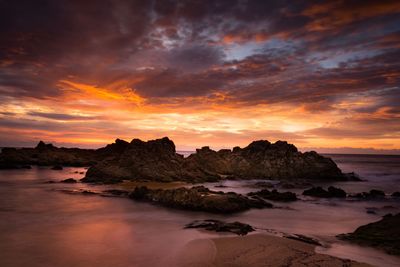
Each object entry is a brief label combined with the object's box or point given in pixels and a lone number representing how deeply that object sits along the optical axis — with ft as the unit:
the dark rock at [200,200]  61.77
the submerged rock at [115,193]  84.38
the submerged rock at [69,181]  113.71
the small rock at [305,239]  41.01
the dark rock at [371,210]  70.15
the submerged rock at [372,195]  94.07
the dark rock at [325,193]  91.85
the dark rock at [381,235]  38.87
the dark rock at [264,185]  114.51
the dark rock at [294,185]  114.63
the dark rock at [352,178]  155.94
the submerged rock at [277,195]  80.94
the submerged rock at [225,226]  44.75
